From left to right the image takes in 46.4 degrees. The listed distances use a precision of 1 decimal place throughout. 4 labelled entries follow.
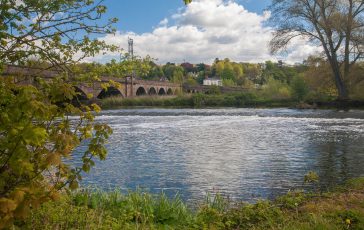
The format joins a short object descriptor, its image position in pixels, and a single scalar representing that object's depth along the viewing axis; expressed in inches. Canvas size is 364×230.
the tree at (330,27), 1941.4
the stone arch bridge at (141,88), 3191.4
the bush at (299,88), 2630.4
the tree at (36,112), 138.9
